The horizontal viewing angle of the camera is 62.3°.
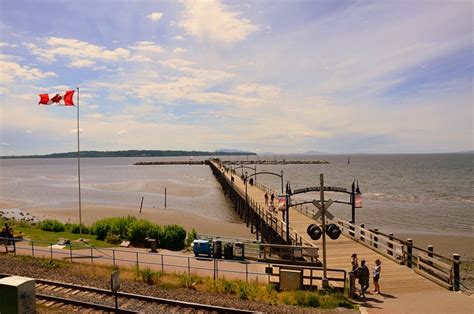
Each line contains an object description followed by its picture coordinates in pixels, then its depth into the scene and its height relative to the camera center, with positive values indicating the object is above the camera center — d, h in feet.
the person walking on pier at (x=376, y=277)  44.32 -14.04
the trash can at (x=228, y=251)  63.10 -15.51
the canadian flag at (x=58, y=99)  85.87 +13.02
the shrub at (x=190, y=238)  88.46 -18.87
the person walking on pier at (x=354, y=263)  46.15 -12.94
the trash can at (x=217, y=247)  61.42 -14.60
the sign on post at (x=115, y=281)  36.22 -11.56
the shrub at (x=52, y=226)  100.01 -17.62
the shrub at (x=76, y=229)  97.11 -17.95
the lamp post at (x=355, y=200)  75.10 -8.90
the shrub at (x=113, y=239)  83.51 -17.64
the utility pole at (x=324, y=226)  44.68 -8.35
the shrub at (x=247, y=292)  44.06 -15.61
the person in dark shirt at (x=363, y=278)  42.50 -13.55
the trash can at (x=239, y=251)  62.18 -15.28
